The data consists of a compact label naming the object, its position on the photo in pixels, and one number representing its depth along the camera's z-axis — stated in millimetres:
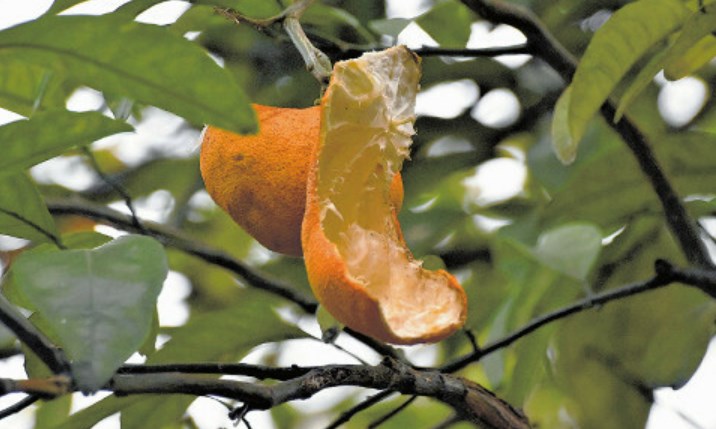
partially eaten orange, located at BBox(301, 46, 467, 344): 1350
